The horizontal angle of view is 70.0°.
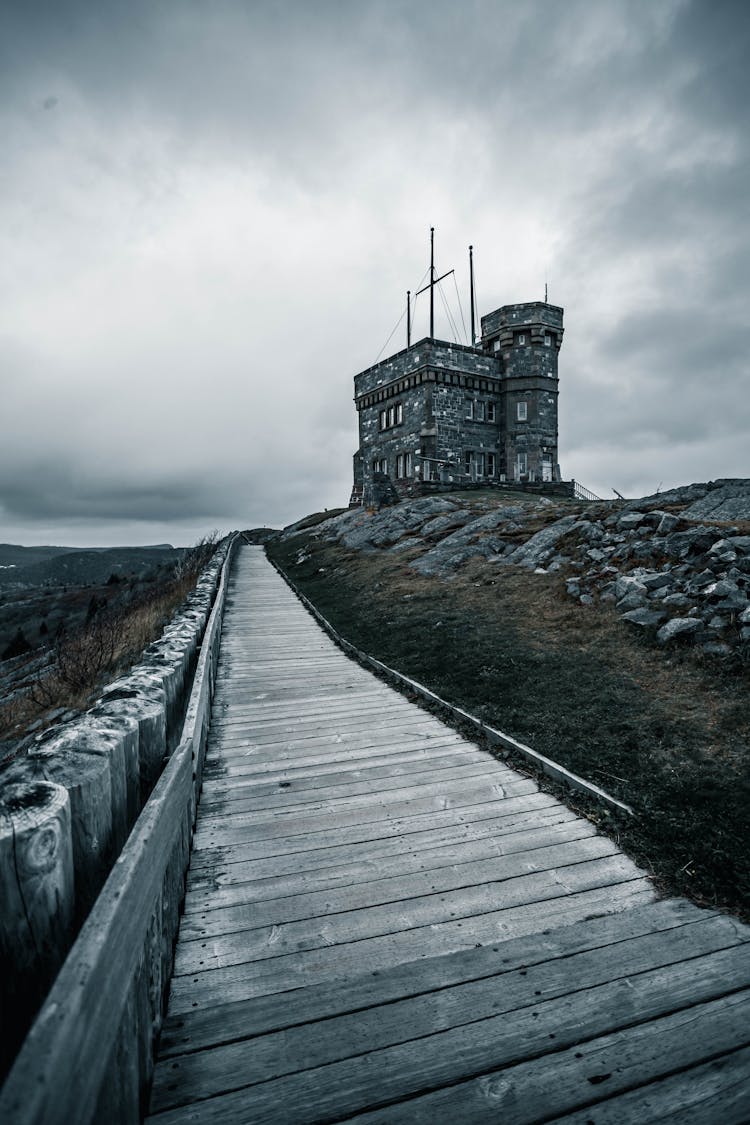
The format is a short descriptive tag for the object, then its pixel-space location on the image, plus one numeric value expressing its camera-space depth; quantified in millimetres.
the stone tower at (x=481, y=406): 33906
